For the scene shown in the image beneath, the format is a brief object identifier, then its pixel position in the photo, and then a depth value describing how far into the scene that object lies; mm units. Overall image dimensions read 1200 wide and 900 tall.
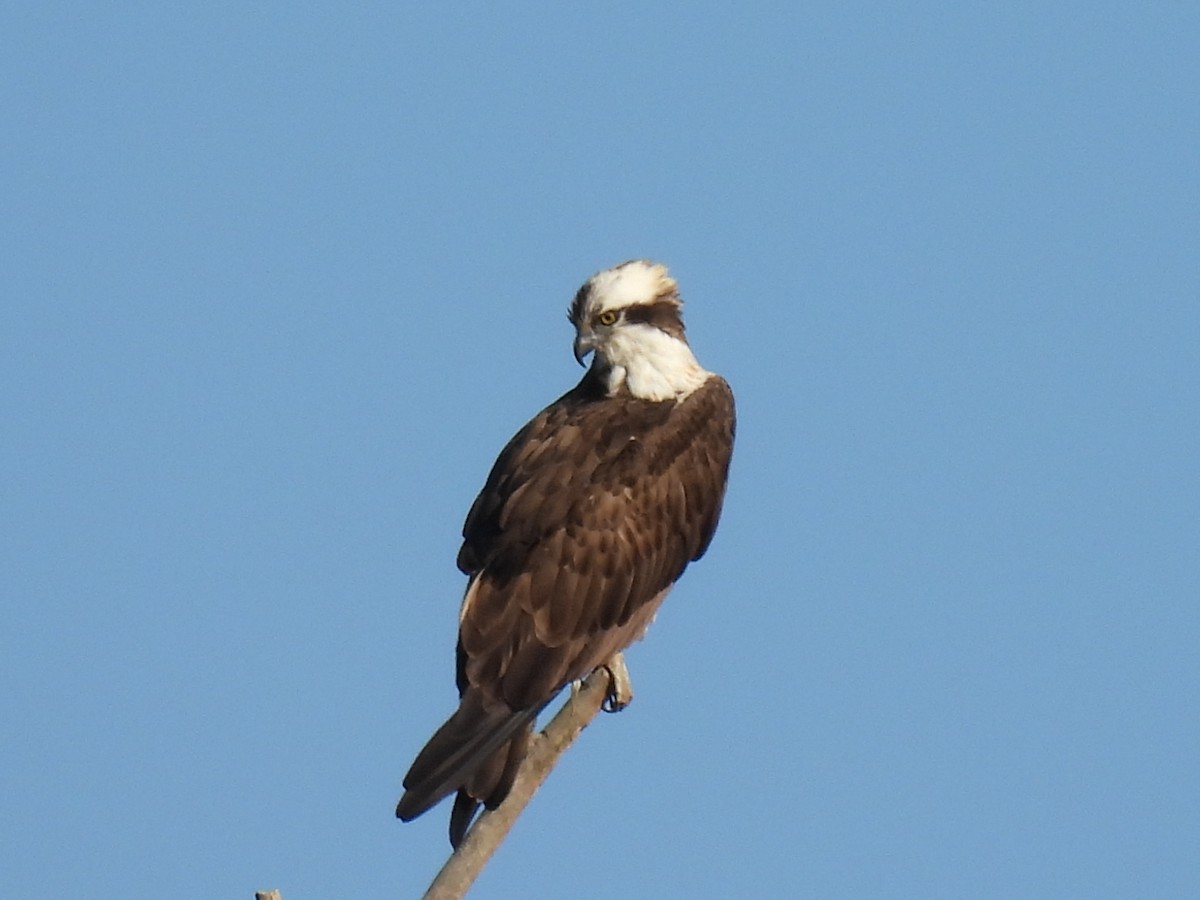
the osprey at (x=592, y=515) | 18937
